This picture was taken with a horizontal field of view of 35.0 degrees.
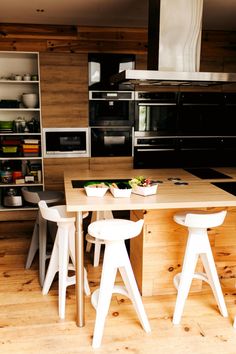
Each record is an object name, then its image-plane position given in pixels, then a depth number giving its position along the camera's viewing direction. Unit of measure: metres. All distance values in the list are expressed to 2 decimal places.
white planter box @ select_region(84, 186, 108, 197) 2.82
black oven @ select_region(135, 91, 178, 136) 4.64
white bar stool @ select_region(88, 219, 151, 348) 2.49
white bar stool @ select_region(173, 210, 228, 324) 2.70
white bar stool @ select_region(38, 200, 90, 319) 2.82
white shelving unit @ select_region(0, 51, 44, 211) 4.57
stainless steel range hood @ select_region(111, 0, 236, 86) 3.06
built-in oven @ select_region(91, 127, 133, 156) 4.67
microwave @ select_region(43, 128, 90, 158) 4.56
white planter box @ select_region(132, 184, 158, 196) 2.87
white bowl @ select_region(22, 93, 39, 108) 4.55
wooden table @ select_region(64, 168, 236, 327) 2.60
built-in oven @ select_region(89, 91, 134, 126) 4.55
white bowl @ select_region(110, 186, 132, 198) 2.79
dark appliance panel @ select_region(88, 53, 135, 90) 4.48
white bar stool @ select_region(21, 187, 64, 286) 3.37
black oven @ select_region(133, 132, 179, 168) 4.77
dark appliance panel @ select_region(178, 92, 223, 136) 4.73
